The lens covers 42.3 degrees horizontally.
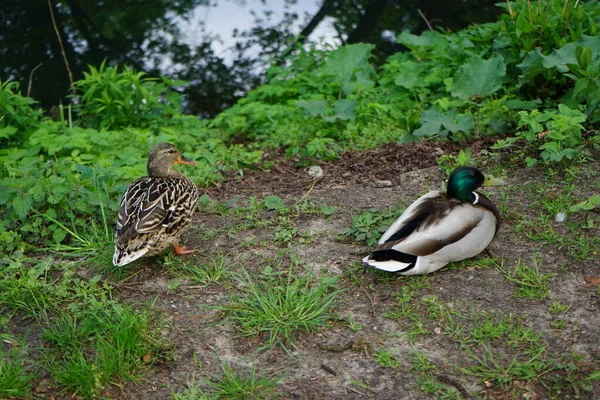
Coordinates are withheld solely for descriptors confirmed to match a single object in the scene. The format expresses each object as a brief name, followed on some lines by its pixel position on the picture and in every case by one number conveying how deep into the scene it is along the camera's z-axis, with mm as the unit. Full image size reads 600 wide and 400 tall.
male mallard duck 4086
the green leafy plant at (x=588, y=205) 4492
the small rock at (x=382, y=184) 5386
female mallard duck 4266
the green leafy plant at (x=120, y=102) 7105
